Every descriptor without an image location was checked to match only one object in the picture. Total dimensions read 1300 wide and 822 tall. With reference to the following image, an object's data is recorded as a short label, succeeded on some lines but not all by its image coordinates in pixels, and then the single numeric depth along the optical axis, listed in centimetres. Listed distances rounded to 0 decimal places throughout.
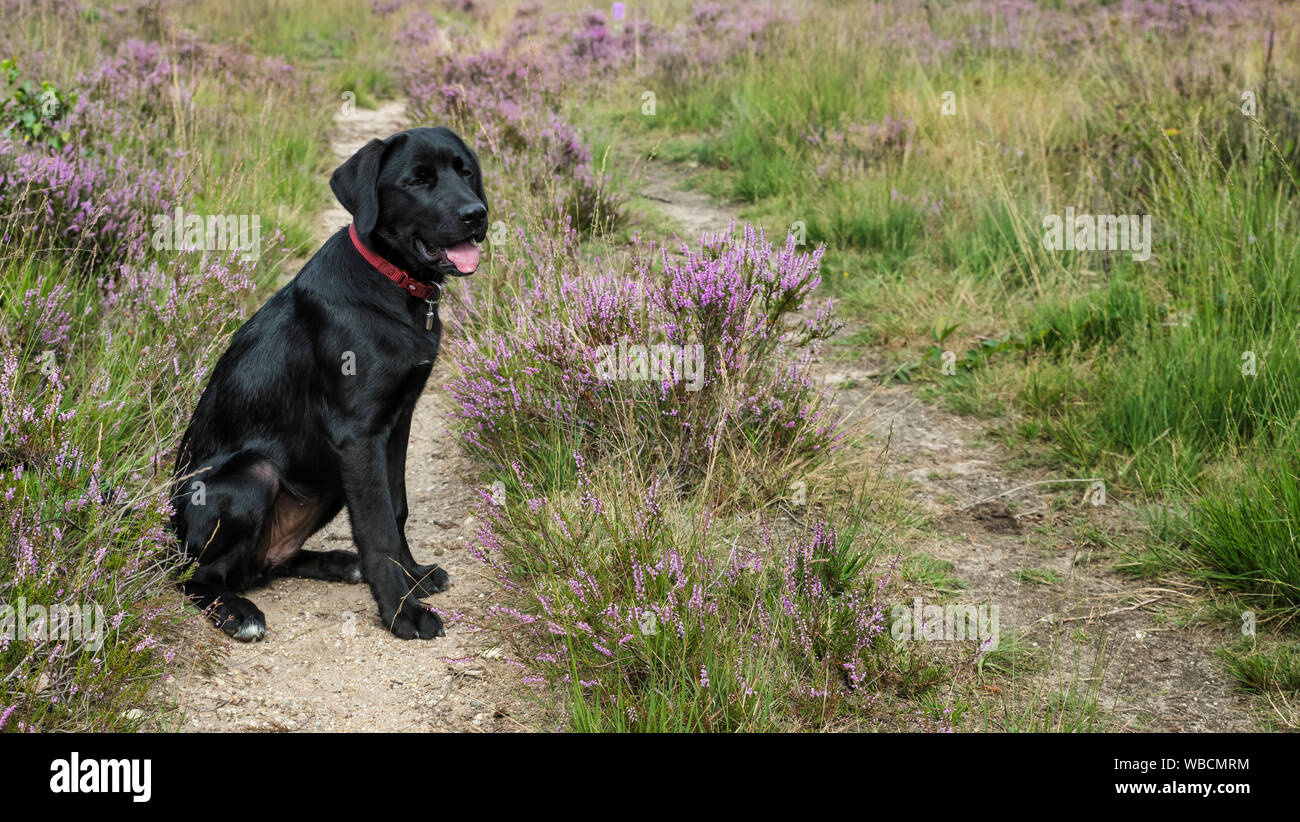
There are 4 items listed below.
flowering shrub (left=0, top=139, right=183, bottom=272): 441
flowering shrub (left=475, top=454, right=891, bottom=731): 252
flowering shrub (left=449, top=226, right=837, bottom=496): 363
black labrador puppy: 309
